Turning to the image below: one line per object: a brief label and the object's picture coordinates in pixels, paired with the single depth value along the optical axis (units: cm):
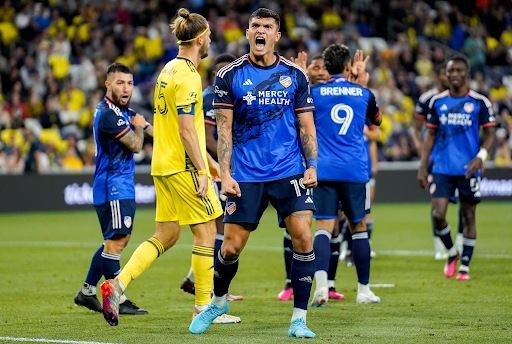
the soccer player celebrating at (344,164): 1512
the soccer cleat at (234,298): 1582
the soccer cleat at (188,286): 1597
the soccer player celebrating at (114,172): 1424
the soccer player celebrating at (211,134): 1602
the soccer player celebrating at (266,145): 1198
